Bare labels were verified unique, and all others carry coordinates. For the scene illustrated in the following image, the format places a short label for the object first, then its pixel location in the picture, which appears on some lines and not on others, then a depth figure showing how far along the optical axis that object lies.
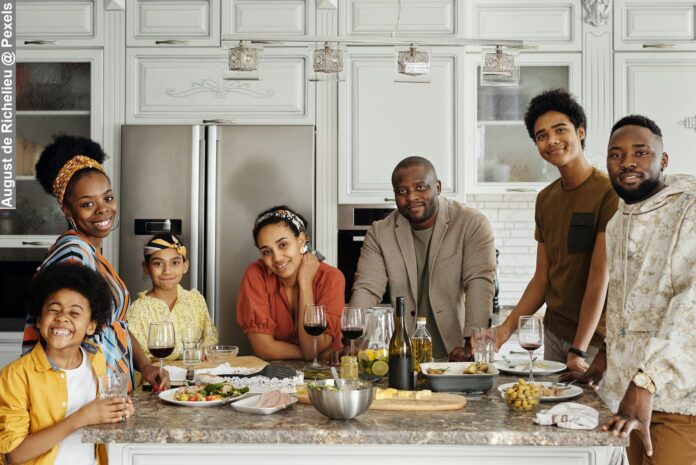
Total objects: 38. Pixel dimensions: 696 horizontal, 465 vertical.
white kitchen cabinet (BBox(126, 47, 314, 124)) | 4.14
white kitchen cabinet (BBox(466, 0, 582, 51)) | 4.25
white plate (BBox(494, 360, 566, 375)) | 2.34
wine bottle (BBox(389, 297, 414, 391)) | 2.09
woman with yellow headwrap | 2.19
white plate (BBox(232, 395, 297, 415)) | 1.90
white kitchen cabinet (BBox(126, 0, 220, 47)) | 4.16
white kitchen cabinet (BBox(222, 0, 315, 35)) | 4.14
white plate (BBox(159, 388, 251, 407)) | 1.96
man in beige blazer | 2.98
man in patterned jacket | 1.92
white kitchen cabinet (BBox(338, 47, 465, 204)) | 4.12
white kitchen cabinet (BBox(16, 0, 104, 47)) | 4.19
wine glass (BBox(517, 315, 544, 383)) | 2.09
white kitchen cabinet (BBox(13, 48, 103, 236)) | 4.21
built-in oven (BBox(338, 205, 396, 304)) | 4.14
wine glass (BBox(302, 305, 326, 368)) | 2.40
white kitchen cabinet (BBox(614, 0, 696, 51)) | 4.20
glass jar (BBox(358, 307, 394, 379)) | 2.27
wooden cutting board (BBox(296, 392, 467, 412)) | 1.93
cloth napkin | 1.79
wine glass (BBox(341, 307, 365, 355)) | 2.31
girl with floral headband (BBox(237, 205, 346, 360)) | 2.84
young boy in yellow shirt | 1.86
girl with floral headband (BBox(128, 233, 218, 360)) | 3.00
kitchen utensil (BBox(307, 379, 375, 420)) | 1.80
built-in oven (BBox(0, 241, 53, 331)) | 4.21
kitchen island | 1.76
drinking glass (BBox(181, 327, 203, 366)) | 2.26
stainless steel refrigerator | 4.06
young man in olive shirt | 2.69
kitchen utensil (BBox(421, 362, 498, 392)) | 2.07
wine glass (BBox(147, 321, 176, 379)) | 2.14
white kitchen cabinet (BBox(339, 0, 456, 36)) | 4.12
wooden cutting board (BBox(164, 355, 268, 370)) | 2.42
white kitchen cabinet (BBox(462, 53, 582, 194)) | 4.31
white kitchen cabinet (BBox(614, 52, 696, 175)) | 4.21
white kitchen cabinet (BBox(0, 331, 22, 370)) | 4.15
